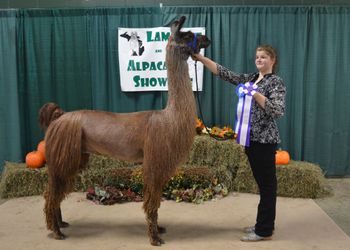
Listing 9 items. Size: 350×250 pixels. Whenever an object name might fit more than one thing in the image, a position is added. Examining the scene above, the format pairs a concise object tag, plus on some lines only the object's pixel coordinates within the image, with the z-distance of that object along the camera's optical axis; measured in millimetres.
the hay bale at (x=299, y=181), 3918
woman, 2633
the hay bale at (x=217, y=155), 4117
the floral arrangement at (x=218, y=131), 4199
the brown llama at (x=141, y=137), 2682
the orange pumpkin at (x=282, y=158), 4066
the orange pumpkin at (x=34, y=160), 4031
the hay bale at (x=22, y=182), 3977
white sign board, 4289
